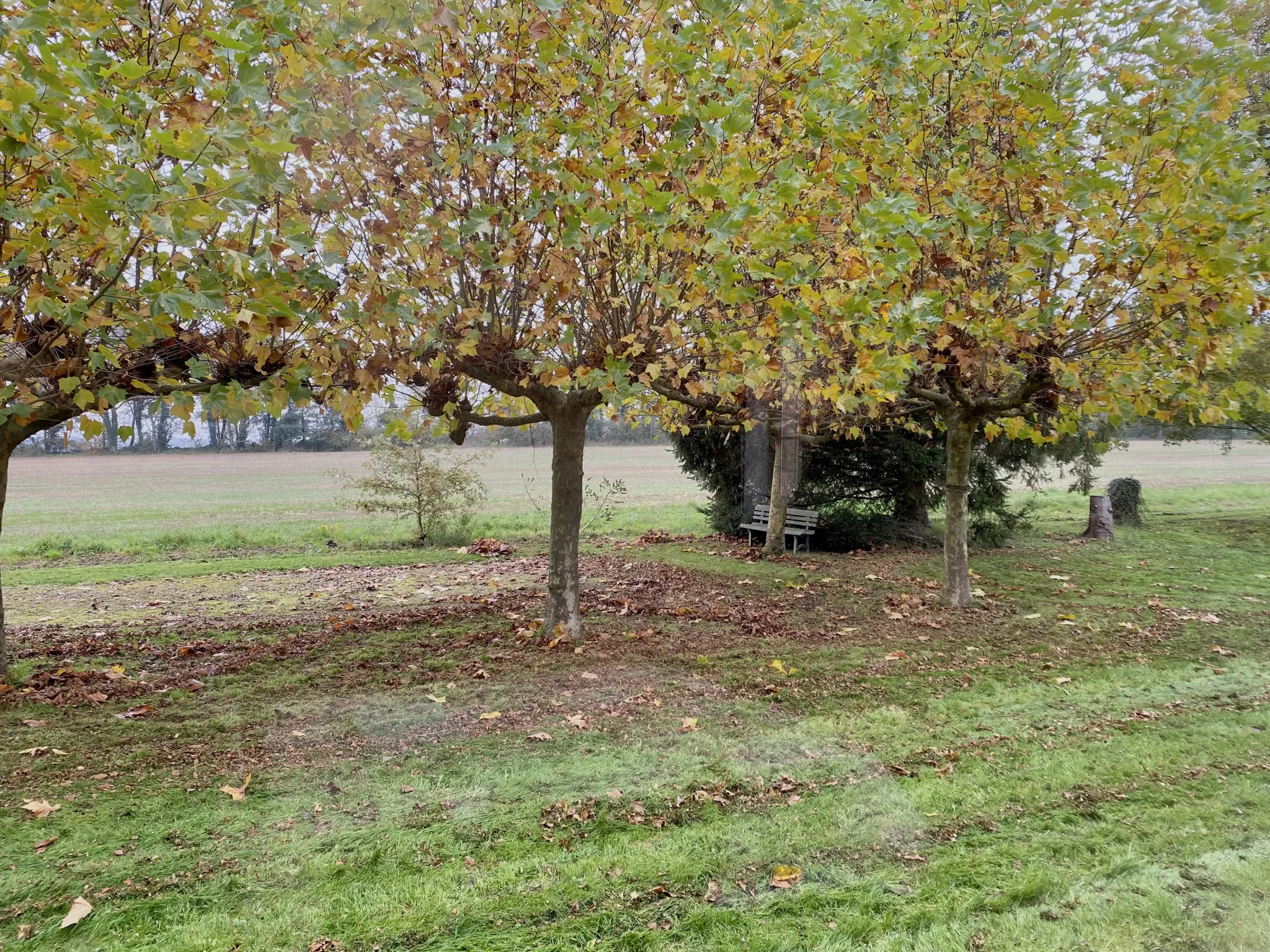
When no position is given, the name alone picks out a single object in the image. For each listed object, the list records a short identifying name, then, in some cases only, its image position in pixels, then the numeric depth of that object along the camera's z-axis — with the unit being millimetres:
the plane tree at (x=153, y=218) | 2998
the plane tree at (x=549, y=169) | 4438
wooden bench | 12848
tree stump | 14516
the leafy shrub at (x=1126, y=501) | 16594
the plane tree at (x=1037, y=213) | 5176
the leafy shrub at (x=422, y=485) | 13898
